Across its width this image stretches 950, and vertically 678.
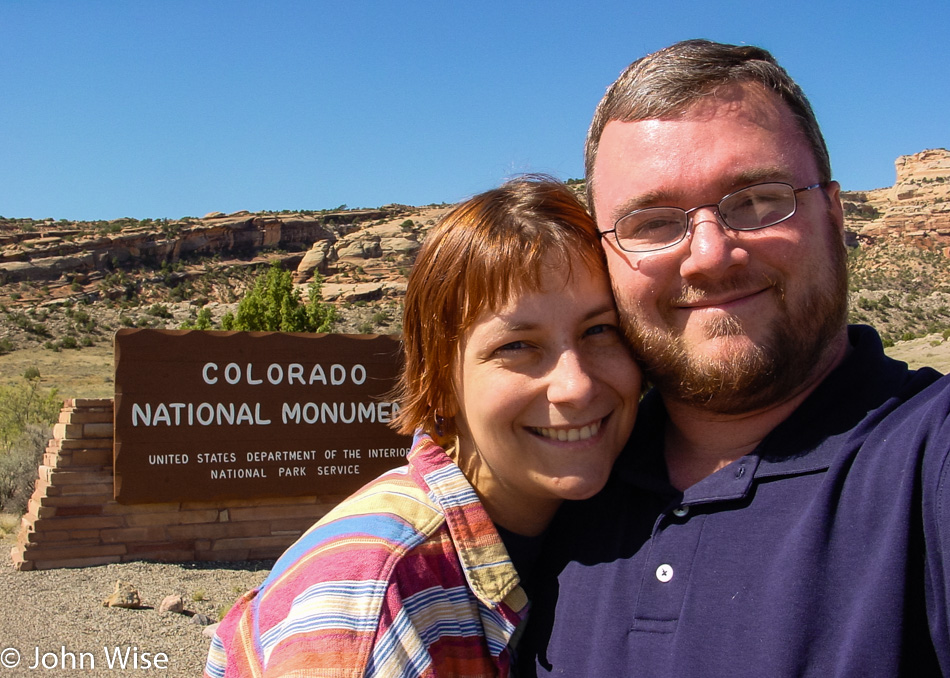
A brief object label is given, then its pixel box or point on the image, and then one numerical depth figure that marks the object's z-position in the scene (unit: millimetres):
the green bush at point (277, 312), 17703
